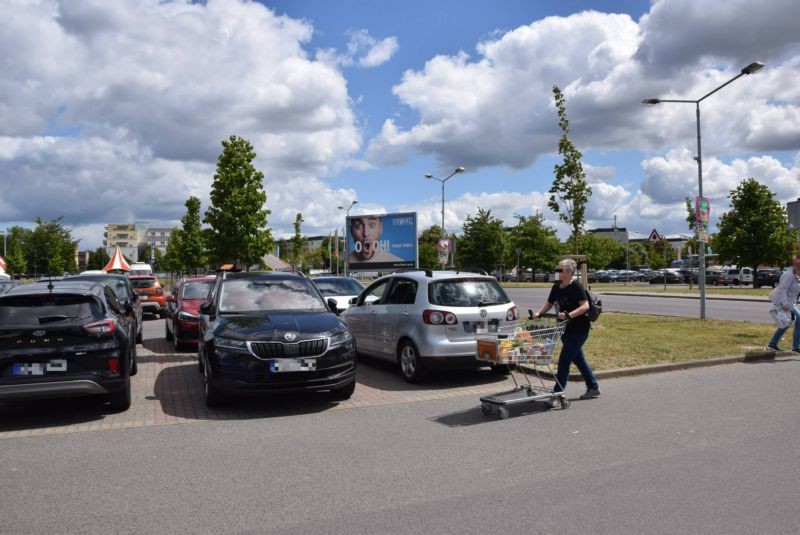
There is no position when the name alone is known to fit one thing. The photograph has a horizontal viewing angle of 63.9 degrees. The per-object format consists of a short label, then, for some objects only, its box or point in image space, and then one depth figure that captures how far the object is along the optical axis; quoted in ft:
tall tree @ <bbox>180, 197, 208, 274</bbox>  192.09
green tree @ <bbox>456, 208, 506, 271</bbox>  231.71
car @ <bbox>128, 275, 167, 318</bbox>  76.23
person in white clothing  37.96
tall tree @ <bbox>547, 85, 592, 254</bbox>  56.49
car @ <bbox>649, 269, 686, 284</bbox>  221.66
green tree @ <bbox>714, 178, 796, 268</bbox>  145.79
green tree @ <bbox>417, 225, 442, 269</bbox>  295.48
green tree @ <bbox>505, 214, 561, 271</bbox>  231.50
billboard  111.65
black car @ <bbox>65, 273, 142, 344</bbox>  49.96
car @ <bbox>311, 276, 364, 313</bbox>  48.17
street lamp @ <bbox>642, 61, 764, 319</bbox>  56.29
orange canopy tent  158.46
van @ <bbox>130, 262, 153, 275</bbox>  161.89
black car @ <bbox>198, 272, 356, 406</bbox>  23.86
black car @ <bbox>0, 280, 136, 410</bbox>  22.08
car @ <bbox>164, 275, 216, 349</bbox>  43.10
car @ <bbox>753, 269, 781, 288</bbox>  159.92
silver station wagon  28.89
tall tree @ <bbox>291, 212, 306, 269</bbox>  250.78
